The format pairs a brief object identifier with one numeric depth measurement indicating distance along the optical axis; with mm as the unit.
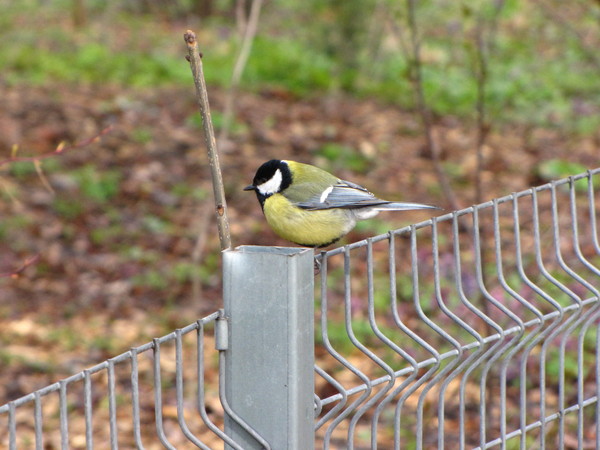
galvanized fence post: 4121
